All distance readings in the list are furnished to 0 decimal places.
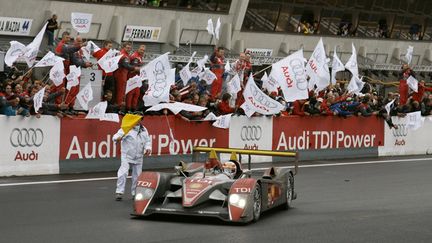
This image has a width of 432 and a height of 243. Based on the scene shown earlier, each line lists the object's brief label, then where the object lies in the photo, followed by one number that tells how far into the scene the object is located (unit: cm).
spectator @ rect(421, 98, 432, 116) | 3073
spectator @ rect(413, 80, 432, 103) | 3164
